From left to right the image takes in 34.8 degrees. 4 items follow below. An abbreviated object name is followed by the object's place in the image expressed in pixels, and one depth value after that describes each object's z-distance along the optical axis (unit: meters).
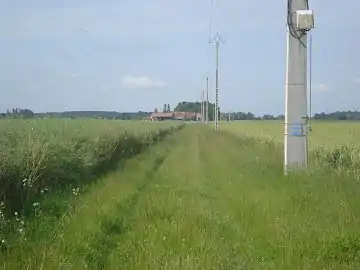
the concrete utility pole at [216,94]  66.25
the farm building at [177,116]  155.50
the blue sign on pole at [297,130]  16.80
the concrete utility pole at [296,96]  16.77
